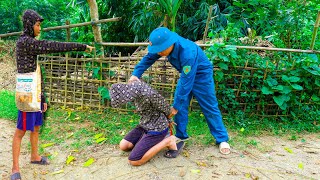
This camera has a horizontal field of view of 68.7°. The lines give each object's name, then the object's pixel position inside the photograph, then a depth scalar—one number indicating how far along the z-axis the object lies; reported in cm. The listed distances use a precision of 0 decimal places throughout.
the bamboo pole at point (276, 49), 302
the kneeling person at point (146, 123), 214
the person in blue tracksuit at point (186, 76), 220
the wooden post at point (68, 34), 368
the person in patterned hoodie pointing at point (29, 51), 208
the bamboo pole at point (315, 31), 301
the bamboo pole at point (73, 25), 340
